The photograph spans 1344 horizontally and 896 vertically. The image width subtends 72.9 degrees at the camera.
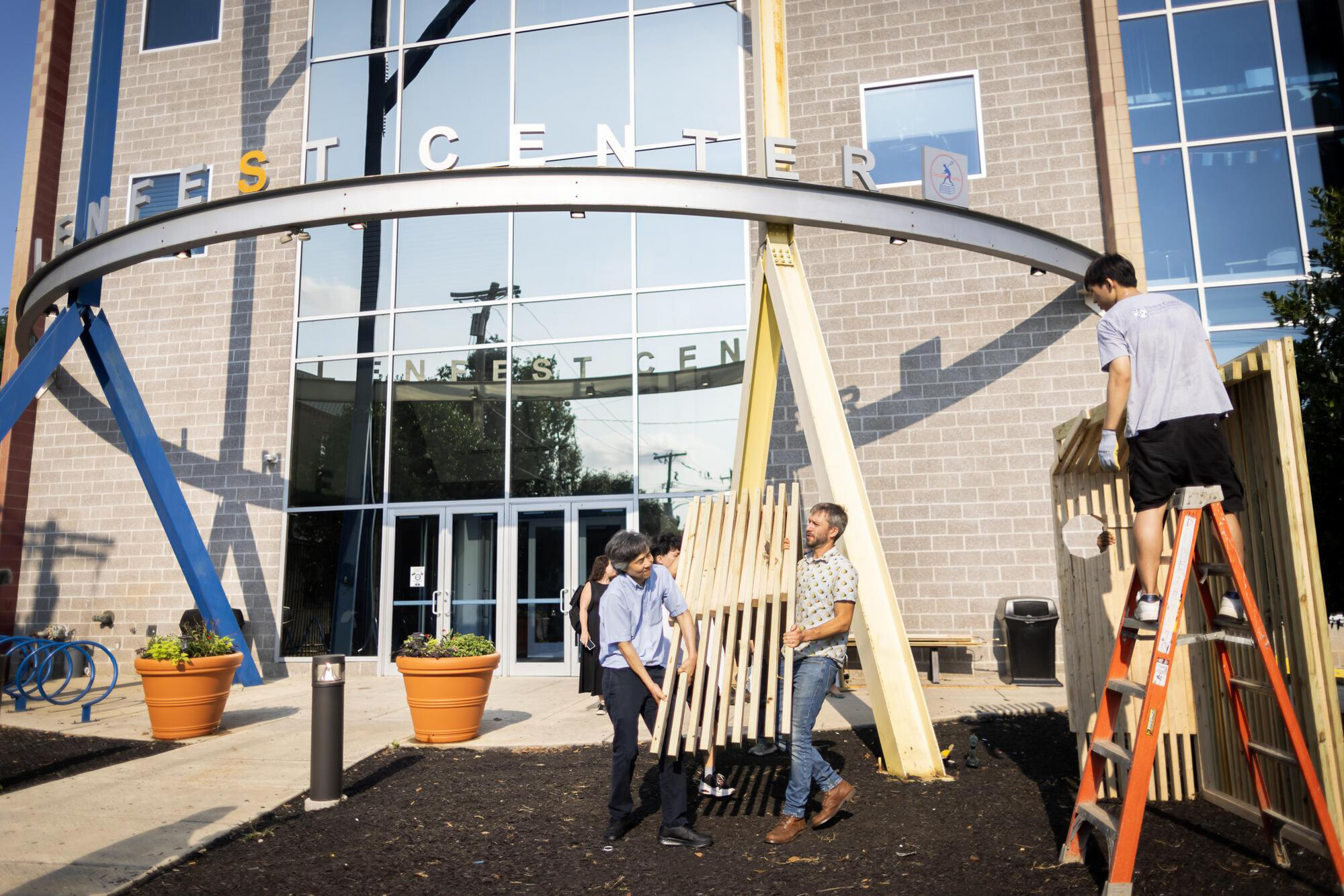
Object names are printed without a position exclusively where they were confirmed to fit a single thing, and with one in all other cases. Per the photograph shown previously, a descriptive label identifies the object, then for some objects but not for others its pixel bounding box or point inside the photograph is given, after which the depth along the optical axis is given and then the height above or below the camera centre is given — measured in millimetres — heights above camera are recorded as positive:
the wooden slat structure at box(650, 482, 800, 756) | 5133 -211
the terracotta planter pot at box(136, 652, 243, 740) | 8273 -929
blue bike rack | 10453 -989
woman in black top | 8406 -164
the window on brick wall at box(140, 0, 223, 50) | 14898 +9285
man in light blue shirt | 4969 -440
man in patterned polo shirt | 4891 -477
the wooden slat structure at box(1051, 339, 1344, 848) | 3758 -159
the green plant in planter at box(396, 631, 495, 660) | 7957 -531
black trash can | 10922 -797
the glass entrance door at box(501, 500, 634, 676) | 12727 +132
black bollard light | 5902 -946
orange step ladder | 3467 -519
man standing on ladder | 3664 +635
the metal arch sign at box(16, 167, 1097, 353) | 8242 +3574
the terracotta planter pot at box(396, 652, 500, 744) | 7801 -927
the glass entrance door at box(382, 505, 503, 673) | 12977 +190
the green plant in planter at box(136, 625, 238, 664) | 8430 -515
